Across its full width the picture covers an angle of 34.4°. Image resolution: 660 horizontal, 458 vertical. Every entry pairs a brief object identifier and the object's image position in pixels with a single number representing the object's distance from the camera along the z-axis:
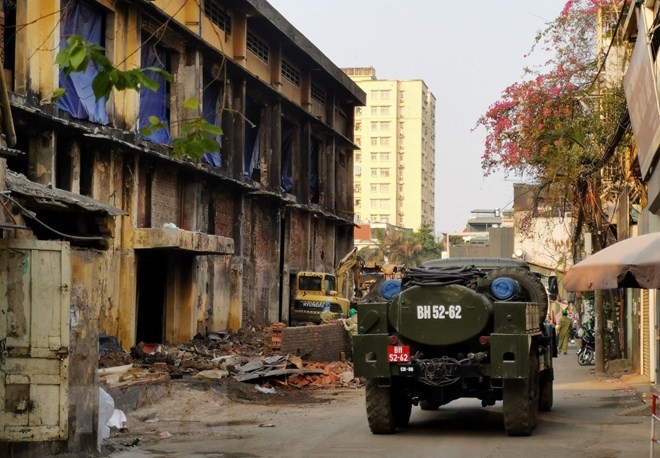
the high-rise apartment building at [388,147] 150.50
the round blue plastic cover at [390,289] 15.55
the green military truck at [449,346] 14.54
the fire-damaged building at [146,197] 11.30
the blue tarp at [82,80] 26.61
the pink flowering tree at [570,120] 27.41
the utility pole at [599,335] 27.66
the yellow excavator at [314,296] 43.03
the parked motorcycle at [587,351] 32.53
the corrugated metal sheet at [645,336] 25.08
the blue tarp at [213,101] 36.09
